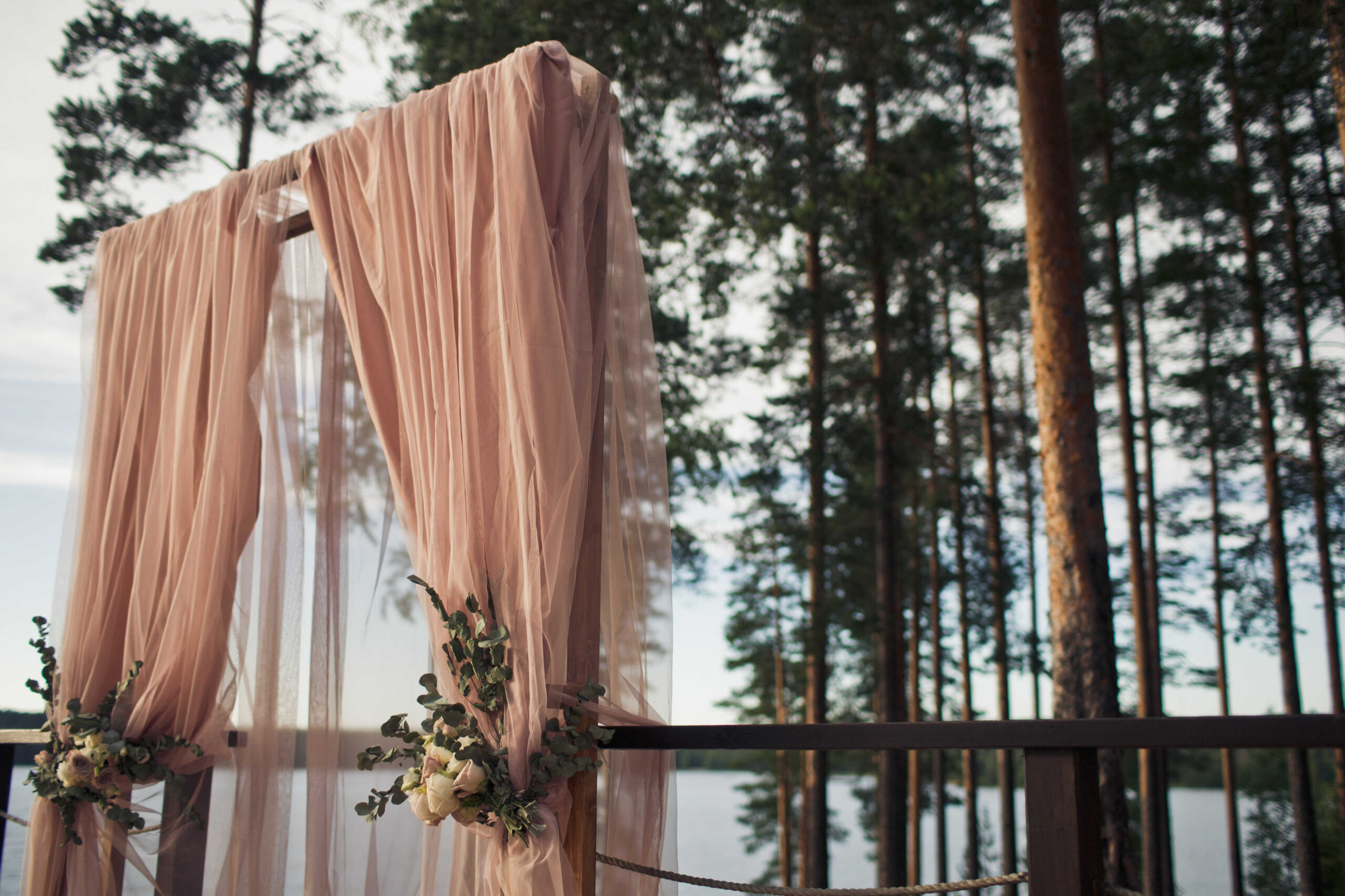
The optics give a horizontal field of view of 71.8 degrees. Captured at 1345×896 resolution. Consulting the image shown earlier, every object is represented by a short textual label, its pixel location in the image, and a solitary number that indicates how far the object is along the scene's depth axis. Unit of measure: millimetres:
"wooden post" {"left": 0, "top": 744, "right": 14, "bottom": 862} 2648
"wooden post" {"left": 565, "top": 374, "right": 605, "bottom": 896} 1736
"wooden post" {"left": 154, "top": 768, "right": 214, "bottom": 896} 2289
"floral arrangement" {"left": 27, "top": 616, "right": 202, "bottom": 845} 2307
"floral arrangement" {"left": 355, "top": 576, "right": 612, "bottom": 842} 1617
